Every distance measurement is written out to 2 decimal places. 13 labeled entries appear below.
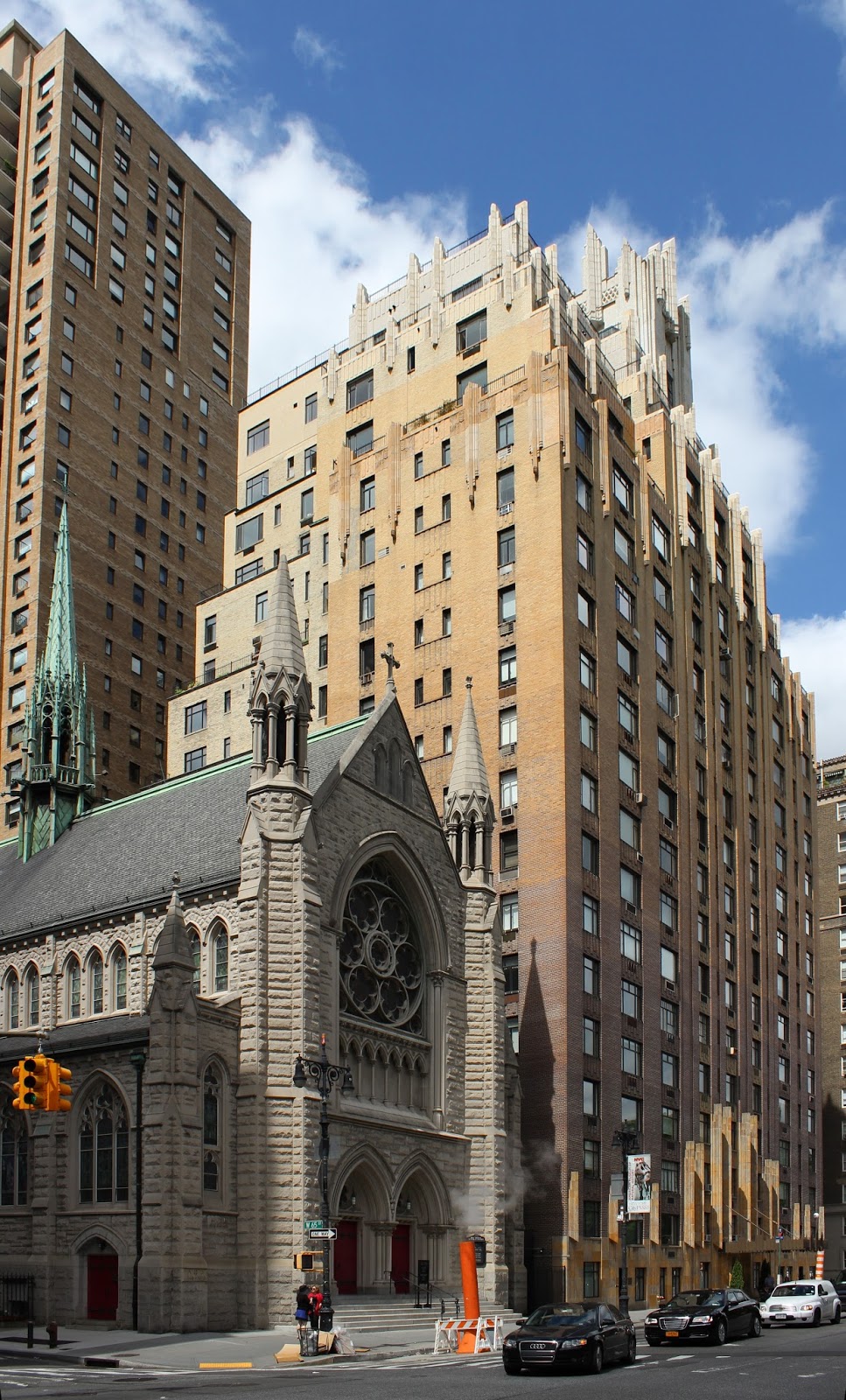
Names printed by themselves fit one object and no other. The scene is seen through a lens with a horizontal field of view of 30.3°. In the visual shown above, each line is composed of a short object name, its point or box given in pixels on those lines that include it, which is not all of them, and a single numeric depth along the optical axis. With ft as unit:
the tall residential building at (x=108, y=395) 292.61
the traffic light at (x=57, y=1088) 94.58
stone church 132.16
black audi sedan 96.07
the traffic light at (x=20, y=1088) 93.09
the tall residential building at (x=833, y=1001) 343.87
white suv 149.38
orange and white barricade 119.44
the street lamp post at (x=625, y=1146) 168.14
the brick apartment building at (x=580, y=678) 191.52
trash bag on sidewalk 113.70
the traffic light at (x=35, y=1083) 93.91
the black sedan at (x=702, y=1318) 126.41
